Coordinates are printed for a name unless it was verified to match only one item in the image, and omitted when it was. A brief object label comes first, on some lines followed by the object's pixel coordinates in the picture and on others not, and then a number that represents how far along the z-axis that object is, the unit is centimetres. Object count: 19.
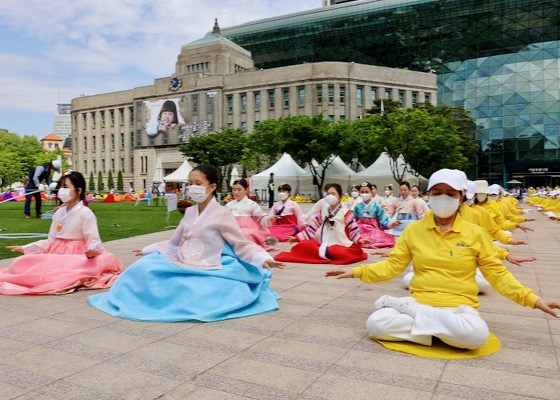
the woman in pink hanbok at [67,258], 613
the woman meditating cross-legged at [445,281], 380
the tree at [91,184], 7181
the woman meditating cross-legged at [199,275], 493
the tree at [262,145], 4019
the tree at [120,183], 7100
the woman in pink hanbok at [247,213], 1111
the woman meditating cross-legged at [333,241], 909
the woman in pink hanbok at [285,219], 1275
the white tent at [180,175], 3456
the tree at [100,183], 7294
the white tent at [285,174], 3625
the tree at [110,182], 7275
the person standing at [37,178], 1612
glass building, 6444
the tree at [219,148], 4659
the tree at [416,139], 3475
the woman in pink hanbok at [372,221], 1188
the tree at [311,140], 3769
